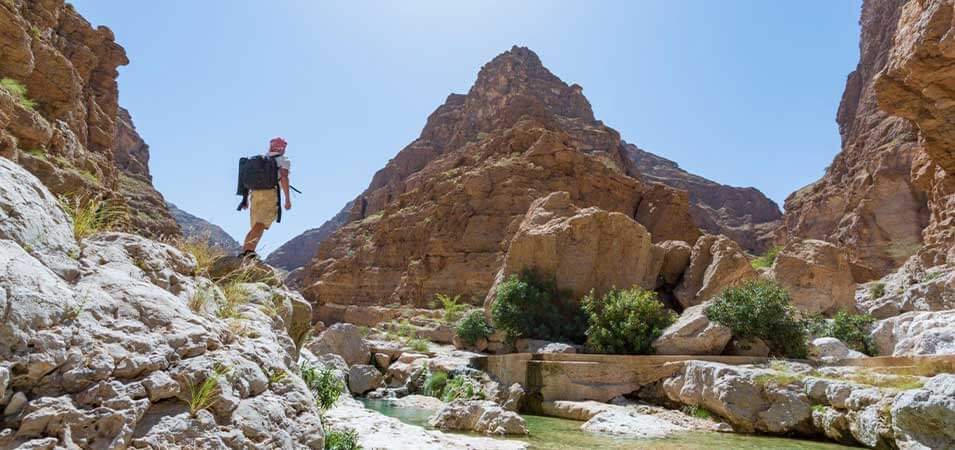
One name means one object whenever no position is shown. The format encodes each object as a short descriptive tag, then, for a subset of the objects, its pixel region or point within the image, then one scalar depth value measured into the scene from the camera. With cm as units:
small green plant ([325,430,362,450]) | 613
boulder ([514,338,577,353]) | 1934
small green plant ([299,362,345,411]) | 845
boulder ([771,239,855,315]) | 2317
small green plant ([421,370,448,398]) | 1941
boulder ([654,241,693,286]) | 2622
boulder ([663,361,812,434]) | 1109
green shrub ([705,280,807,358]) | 1605
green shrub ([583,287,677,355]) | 1736
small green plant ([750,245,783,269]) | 4228
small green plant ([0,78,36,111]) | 1375
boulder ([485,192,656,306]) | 2498
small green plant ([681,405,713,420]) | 1265
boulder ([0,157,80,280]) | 379
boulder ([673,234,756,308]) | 2352
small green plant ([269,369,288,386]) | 470
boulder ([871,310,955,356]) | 1270
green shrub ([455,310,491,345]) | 2519
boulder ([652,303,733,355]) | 1590
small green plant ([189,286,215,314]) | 497
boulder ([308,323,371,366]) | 2355
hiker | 755
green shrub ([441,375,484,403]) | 1721
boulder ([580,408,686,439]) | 1117
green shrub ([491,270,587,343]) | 2269
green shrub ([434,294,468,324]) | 3938
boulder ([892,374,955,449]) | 785
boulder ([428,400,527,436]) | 1112
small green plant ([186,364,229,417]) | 371
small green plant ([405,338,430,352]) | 2612
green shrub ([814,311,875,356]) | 1747
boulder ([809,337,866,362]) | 1609
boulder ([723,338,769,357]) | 1620
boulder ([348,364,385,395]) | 2067
